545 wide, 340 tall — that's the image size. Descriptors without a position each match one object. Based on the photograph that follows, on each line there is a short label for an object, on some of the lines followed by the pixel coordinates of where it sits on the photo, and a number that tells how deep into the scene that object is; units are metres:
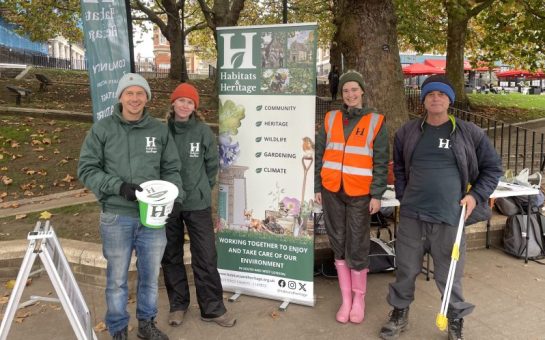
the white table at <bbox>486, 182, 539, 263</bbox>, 5.08
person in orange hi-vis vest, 3.83
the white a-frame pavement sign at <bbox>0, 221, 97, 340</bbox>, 2.80
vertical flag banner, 3.94
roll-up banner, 4.18
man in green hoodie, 3.30
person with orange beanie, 3.83
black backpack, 5.54
